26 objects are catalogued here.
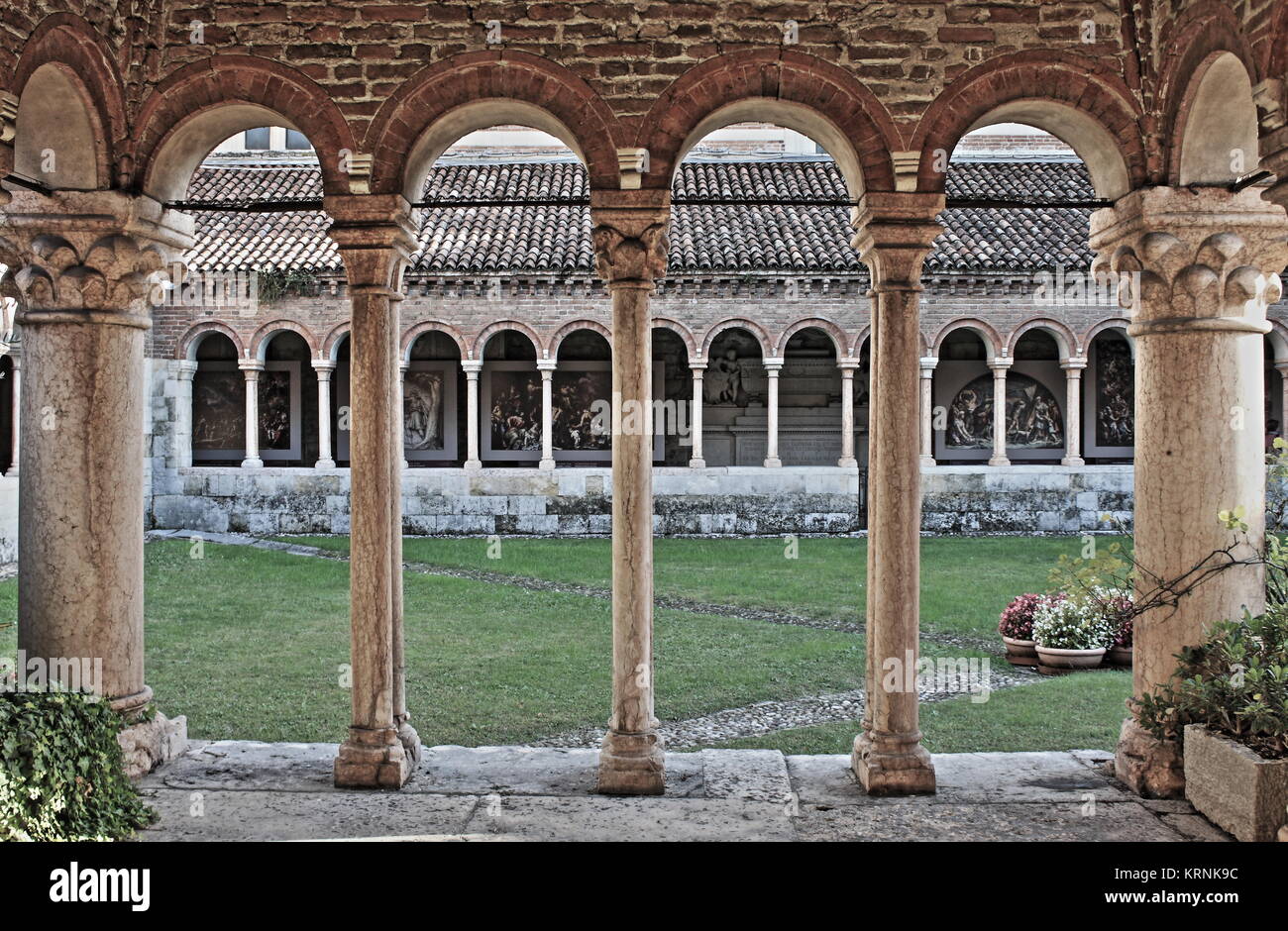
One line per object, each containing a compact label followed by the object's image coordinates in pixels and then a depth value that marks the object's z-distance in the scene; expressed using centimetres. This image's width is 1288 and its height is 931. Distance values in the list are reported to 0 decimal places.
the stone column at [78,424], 542
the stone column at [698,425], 2066
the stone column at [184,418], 2080
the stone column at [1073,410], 2055
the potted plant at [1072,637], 941
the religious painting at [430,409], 2206
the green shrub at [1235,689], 448
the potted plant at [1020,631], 967
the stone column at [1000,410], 2061
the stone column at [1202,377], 521
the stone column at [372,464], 533
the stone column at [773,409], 2064
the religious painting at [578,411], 2195
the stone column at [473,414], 2045
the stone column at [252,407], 2056
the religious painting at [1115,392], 2216
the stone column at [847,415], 2056
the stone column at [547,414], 2055
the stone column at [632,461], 527
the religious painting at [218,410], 2186
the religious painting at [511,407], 2192
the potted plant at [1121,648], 938
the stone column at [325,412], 2056
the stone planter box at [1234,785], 431
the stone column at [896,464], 526
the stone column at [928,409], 2061
